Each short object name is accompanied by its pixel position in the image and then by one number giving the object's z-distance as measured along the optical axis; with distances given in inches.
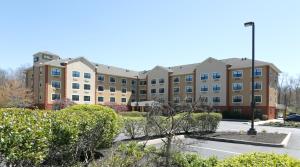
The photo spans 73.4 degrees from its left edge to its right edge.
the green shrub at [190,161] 200.9
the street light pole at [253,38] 536.4
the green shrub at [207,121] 522.7
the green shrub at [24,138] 136.9
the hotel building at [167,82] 1454.3
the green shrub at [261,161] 110.2
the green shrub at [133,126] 401.7
